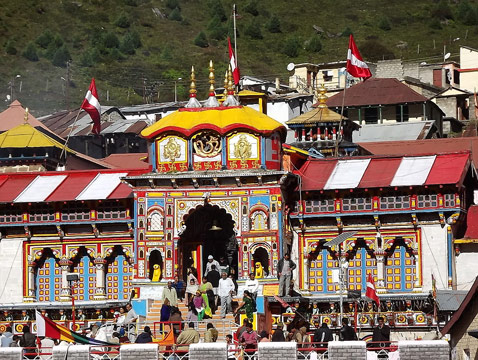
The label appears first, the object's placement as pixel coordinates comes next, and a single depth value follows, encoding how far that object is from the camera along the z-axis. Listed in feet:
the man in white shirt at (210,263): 200.95
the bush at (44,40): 538.47
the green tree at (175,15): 595.88
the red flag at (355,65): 236.63
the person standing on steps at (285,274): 198.90
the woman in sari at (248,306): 185.57
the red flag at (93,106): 239.11
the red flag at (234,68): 258.16
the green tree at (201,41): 568.82
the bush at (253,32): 583.17
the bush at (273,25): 592.60
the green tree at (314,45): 559.38
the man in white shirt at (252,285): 194.73
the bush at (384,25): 577.43
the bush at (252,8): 615.85
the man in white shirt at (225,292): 189.57
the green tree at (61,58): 518.37
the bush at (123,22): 581.94
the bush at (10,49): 527.76
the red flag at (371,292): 185.88
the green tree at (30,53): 517.96
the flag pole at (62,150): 240.94
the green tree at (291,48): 561.84
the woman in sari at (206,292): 185.57
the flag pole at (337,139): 240.98
